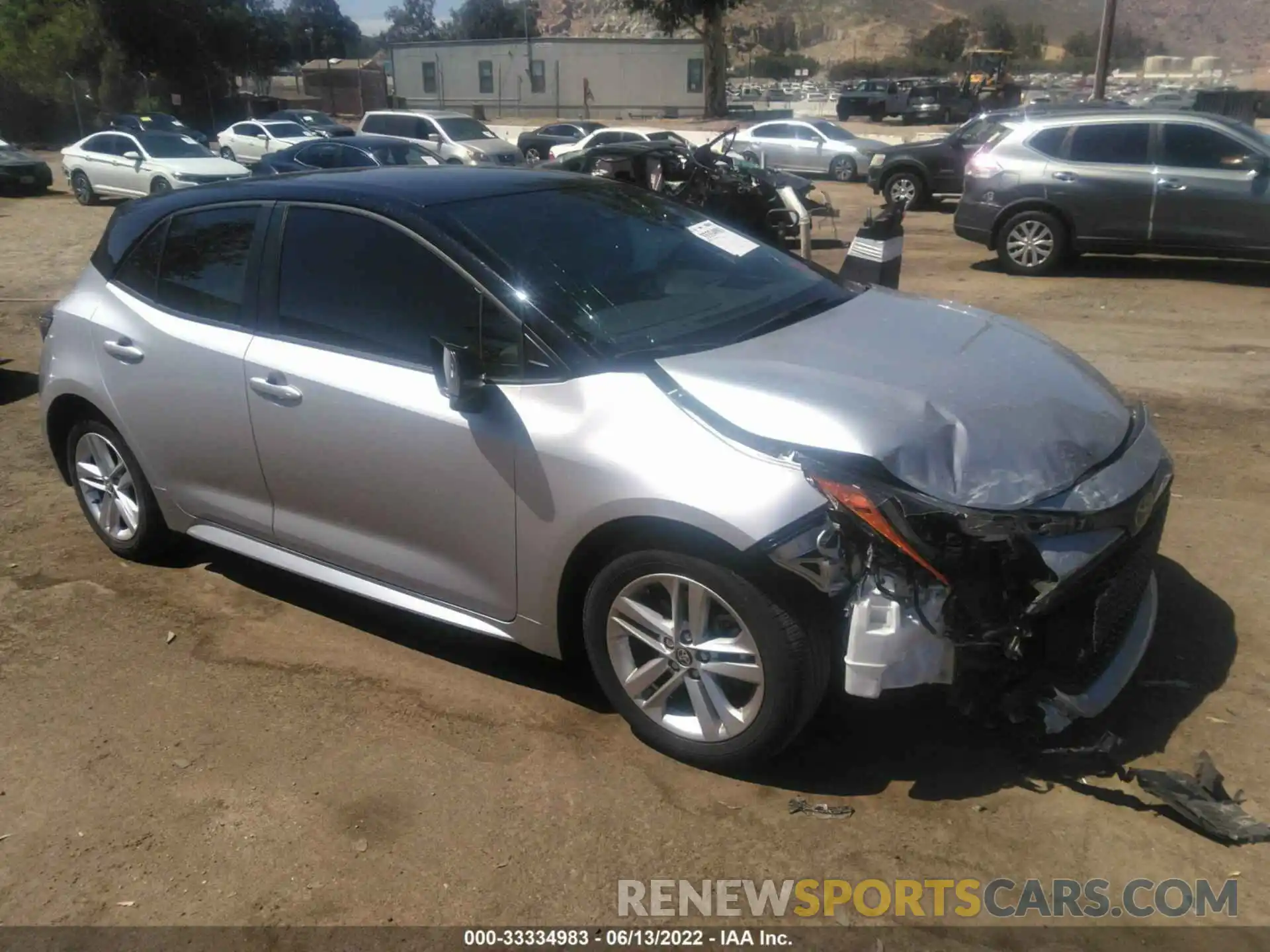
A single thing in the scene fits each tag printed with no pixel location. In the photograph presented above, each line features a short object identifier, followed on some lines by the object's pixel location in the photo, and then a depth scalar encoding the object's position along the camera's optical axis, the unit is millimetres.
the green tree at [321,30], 85375
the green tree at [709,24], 41844
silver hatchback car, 3012
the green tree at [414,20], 127625
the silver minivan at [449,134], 22781
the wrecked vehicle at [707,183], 12352
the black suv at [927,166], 18391
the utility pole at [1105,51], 22500
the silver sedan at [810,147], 24062
